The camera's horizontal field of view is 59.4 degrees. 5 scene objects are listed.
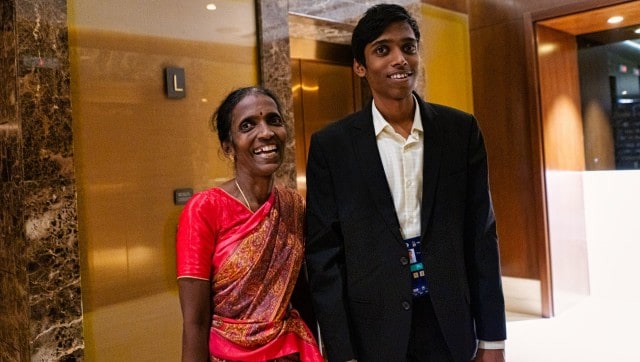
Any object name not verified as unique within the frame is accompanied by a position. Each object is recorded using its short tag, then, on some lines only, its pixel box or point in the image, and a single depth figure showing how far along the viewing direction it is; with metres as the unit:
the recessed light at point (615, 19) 5.23
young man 1.65
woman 1.55
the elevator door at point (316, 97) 4.52
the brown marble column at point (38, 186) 2.78
